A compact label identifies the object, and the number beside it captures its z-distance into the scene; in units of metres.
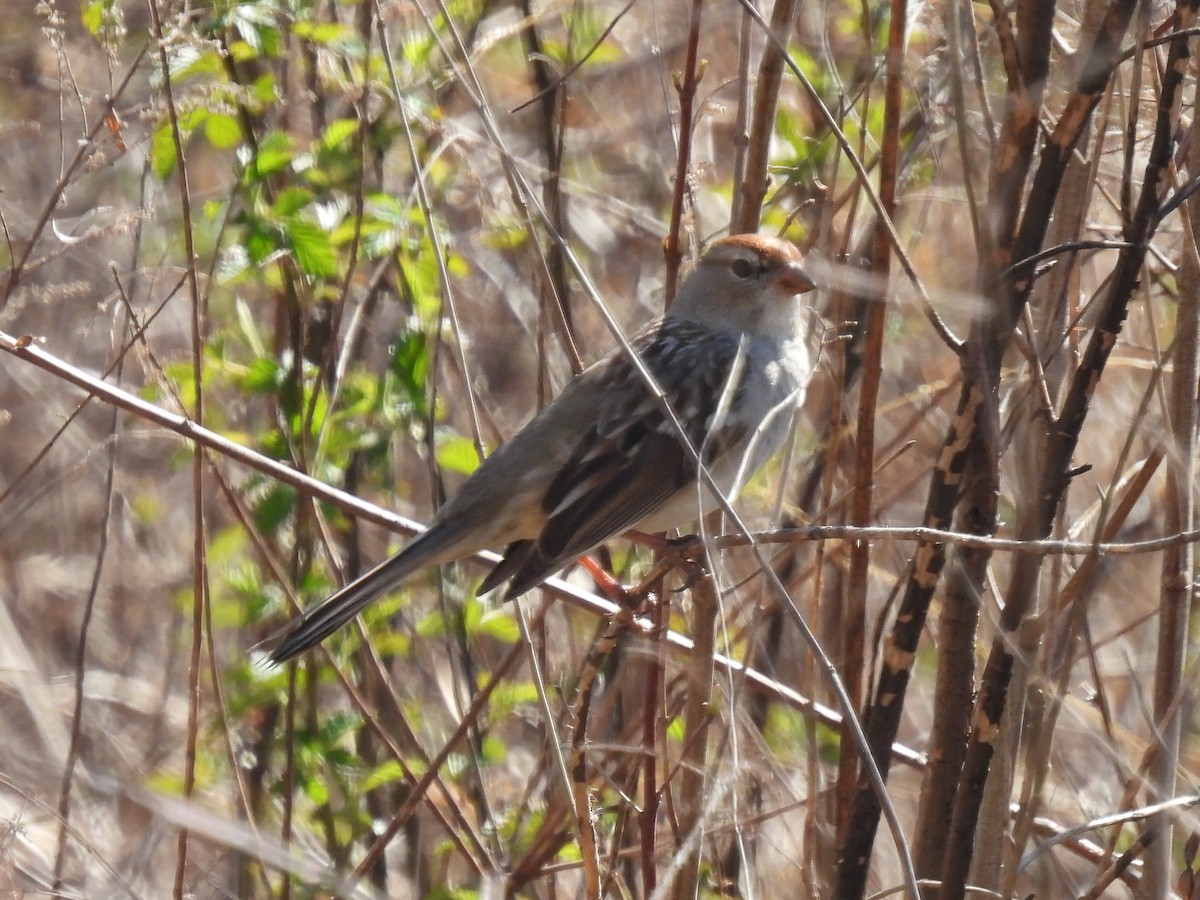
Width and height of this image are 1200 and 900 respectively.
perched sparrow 6.34
